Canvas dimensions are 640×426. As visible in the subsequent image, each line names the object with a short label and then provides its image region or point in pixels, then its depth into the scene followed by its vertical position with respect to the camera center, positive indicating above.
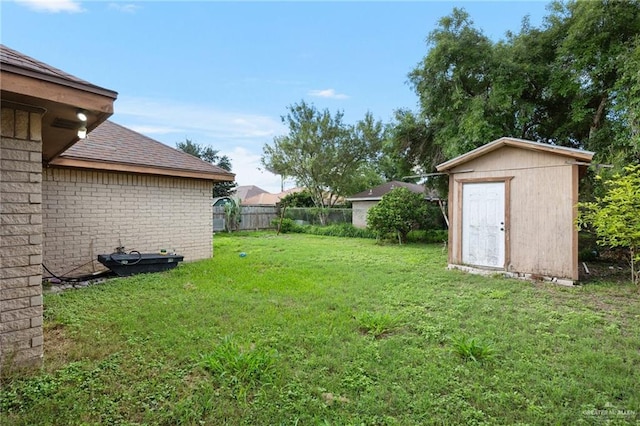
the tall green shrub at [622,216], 5.06 -0.07
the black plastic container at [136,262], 5.98 -0.96
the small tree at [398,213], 11.91 -0.02
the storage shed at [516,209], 5.72 +0.07
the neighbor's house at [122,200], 5.91 +0.28
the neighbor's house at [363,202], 17.80 +0.61
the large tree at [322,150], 20.41 +4.07
